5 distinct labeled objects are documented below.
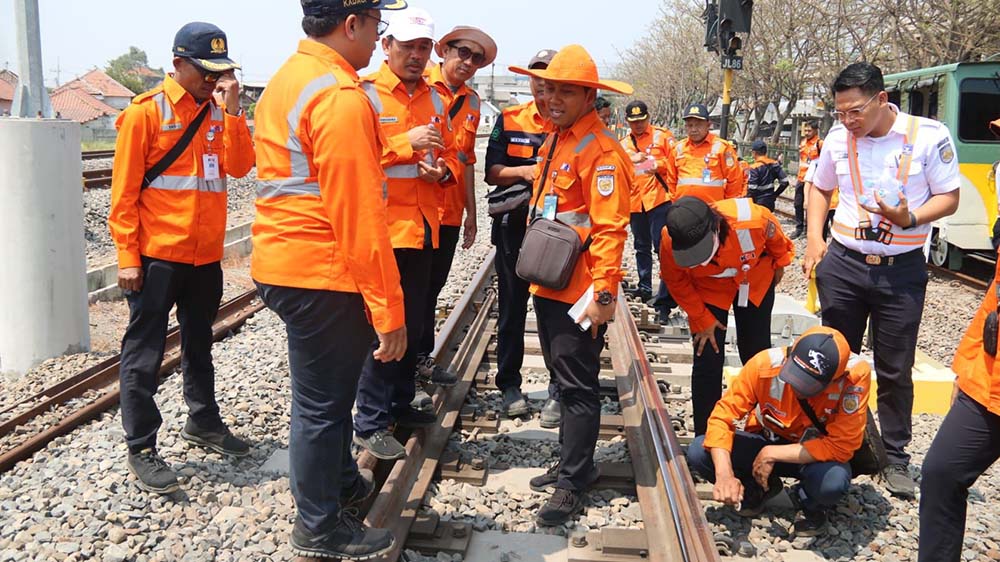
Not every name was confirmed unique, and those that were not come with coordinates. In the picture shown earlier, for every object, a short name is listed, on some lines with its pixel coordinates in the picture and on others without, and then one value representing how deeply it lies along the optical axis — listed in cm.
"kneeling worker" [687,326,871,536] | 363
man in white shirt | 416
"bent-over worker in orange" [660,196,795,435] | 420
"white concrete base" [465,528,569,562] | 346
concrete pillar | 581
